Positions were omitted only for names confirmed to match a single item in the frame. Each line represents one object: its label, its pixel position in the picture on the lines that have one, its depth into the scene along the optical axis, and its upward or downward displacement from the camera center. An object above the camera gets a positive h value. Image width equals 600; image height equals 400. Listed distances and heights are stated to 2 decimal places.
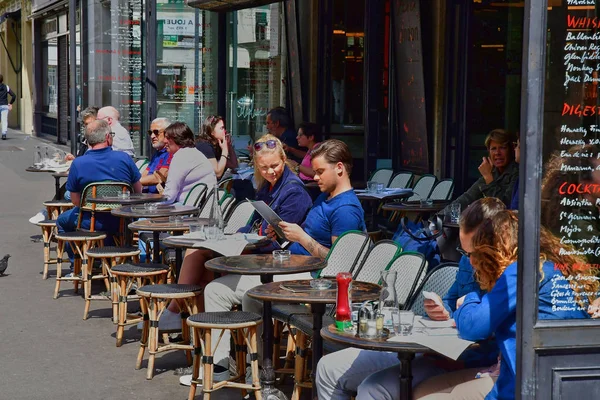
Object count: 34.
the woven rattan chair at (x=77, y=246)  8.73 -1.32
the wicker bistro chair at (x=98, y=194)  8.94 -0.85
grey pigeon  10.00 -1.64
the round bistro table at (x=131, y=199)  8.79 -0.90
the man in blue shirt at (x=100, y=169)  9.03 -0.64
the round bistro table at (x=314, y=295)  4.87 -0.97
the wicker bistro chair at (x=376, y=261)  5.51 -0.90
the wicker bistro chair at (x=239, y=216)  7.48 -0.88
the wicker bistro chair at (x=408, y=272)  5.10 -0.88
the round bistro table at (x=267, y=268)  5.45 -0.93
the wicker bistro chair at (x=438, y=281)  4.88 -0.88
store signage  14.63 +1.04
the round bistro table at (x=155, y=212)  7.98 -0.93
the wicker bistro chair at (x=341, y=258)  5.72 -0.91
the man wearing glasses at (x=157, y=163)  10.14 -0.66
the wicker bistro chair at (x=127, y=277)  7.15 -1.28
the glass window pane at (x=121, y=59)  15.21 +0.60
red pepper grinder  4.43 -0.89
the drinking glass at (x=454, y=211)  7.62 -0.85
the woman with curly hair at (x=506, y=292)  3.76 -0.72
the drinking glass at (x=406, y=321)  4.15 -0.92
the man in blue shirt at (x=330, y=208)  5.95 -0.65
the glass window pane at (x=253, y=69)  15.15 +0.43
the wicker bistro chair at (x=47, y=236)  9.96 -1.39
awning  11.86 +1.13
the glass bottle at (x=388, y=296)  4.30 -0.85
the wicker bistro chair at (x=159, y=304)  6.31 -1.32
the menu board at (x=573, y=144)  3.68 -0.16
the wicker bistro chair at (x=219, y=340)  5.50 -1.34
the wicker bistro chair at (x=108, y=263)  8.00 -1.39
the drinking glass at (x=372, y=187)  10.09 -0.88
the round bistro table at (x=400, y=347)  3.94 -0.98
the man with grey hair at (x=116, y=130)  11.70 -0.38
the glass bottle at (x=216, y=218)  6.67 -0.80
